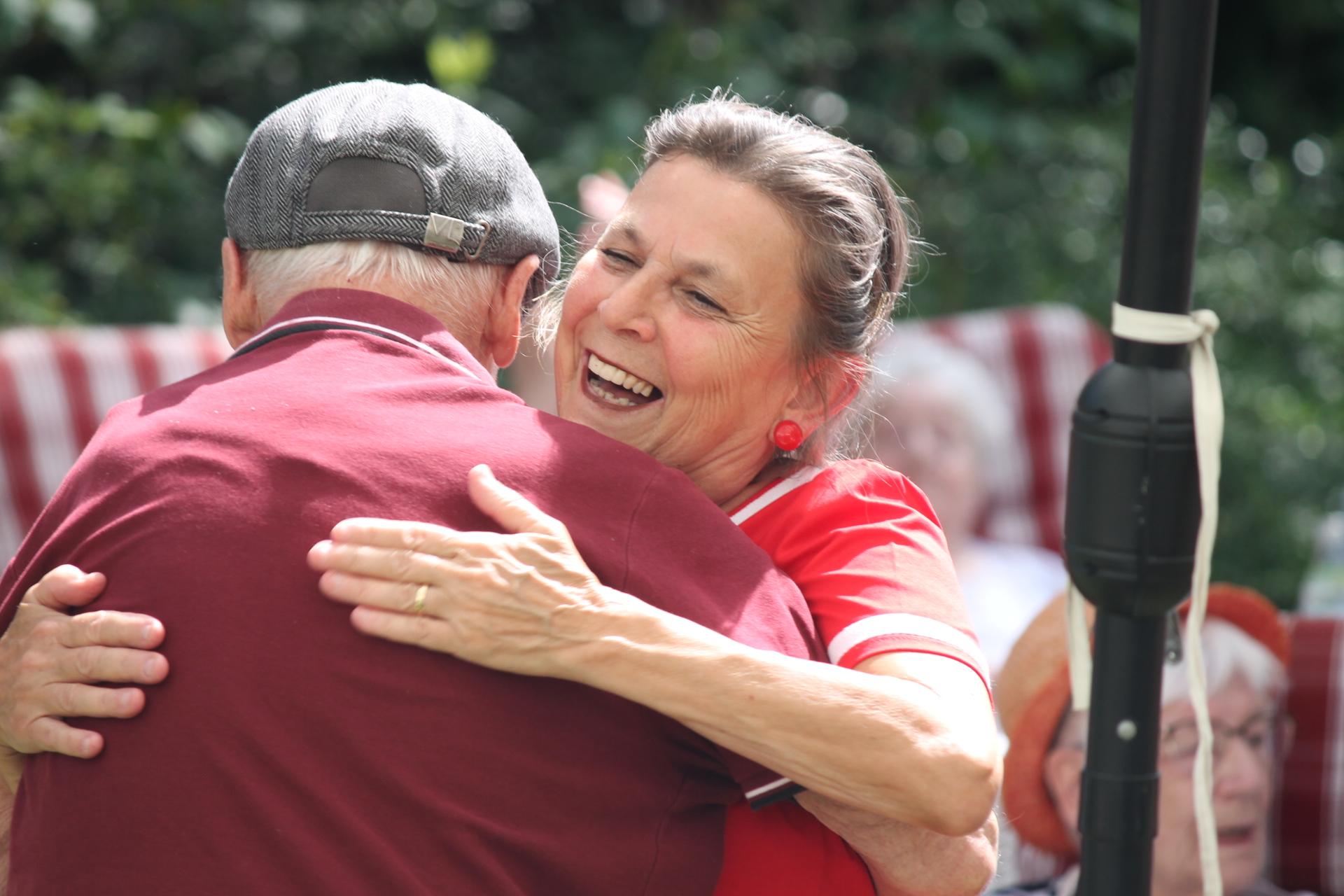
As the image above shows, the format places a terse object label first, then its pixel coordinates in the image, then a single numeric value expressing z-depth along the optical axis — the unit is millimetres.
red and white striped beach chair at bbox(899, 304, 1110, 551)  11437
